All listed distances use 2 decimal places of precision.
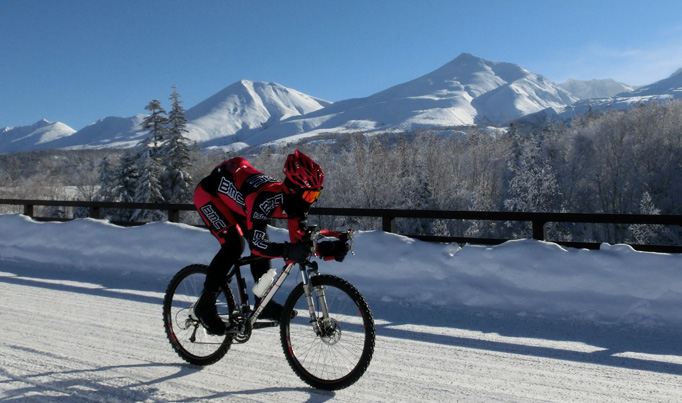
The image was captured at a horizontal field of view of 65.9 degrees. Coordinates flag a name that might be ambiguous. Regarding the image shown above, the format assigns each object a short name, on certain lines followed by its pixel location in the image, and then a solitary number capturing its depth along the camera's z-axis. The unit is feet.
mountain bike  12.76
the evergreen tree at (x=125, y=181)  156.25
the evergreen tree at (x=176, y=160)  156.76
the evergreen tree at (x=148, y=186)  143.13
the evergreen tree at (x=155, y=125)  159.53
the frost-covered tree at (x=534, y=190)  195.42
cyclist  12.98
